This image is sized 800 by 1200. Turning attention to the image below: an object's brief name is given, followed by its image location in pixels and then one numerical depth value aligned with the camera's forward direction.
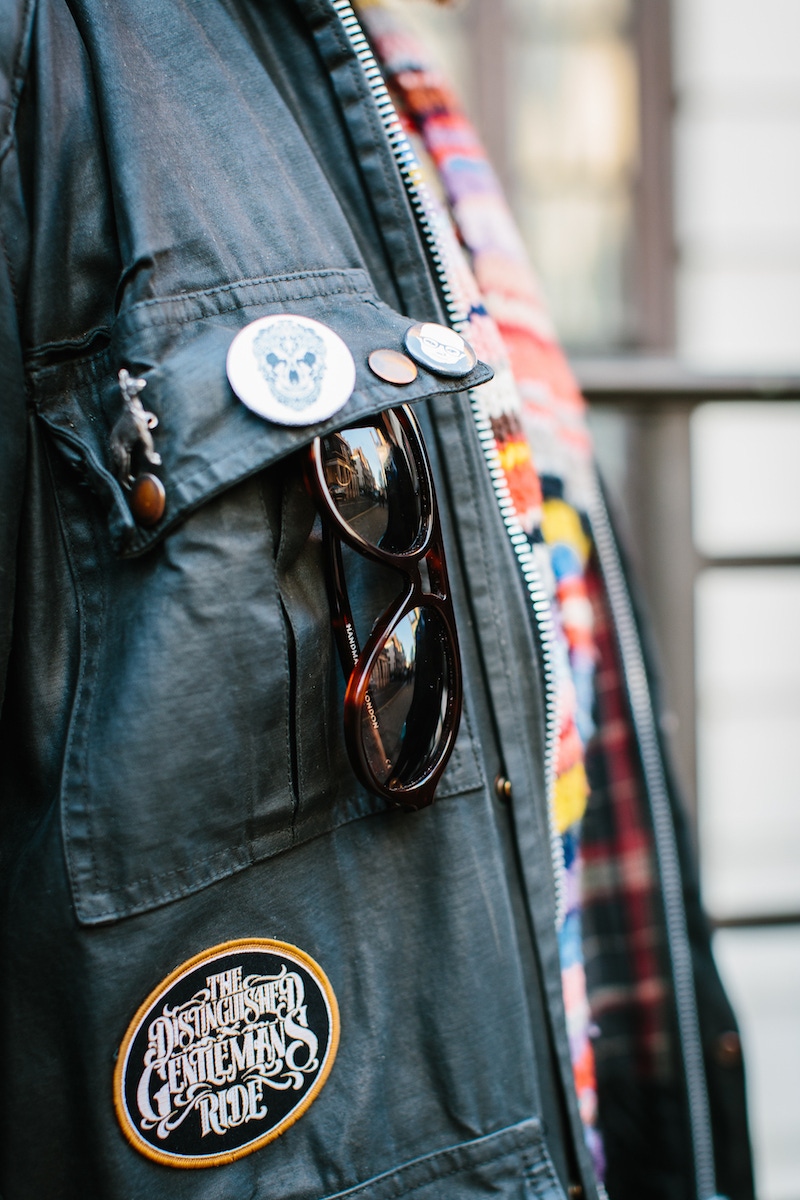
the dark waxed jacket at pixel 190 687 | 0.49
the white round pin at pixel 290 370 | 0.50
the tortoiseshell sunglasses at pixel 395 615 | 0.53
